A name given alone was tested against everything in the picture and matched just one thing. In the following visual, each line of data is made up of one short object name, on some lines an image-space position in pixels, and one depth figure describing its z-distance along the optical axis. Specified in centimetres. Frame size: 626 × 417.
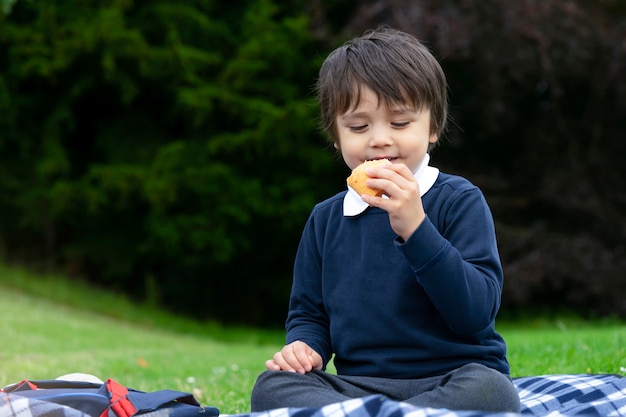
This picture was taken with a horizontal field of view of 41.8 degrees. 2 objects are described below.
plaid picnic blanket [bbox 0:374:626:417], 221
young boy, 249
